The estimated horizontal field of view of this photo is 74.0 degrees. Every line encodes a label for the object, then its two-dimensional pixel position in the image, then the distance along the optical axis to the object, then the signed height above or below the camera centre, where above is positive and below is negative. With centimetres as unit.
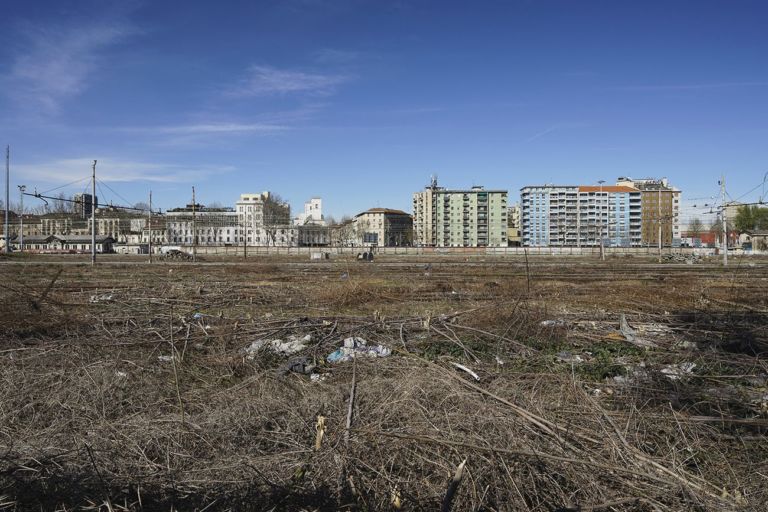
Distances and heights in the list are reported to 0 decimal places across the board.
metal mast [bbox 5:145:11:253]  5824 +633
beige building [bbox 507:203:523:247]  17688 +489
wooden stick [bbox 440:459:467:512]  314 -149
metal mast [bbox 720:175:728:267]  3945 +286
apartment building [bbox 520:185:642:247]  17038 +1423
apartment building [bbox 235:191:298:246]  13500 +862
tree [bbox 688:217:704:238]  12746 +640
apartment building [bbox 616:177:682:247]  14791 +1436
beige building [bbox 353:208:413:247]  17648 +988
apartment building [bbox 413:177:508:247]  16750 +1116
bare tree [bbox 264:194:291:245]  12219 +1051
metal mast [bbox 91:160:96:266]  3573 +316
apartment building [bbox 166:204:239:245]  13805 +716
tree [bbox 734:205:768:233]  11702 +727
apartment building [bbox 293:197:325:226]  17612 +1066
